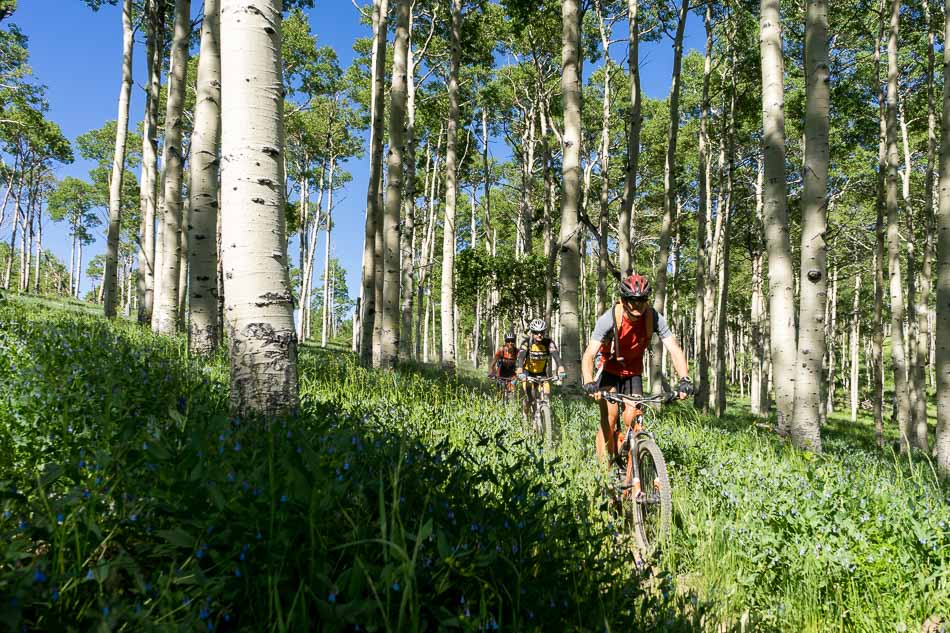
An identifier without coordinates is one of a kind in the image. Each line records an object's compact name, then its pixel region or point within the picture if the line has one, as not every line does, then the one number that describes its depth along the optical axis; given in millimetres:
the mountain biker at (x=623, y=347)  4922
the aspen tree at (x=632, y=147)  13492
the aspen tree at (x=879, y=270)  15473
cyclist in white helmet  8203
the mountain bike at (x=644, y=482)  4062
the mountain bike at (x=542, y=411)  6836
